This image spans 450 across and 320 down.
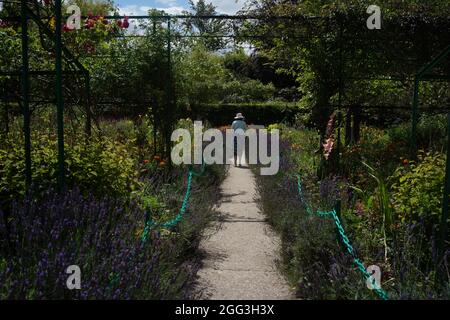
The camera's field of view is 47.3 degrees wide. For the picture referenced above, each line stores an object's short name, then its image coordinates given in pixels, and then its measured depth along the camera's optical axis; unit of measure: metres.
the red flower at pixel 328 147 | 6.87
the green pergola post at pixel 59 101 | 3.65
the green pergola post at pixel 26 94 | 3.79
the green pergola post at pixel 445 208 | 3.21
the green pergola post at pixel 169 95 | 7.32
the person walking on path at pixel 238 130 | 11.65
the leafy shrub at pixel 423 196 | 3.77
